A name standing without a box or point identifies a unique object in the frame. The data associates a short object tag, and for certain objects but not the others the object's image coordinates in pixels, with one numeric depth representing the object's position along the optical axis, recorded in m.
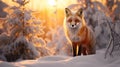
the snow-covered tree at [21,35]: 10.58
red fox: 9.08
